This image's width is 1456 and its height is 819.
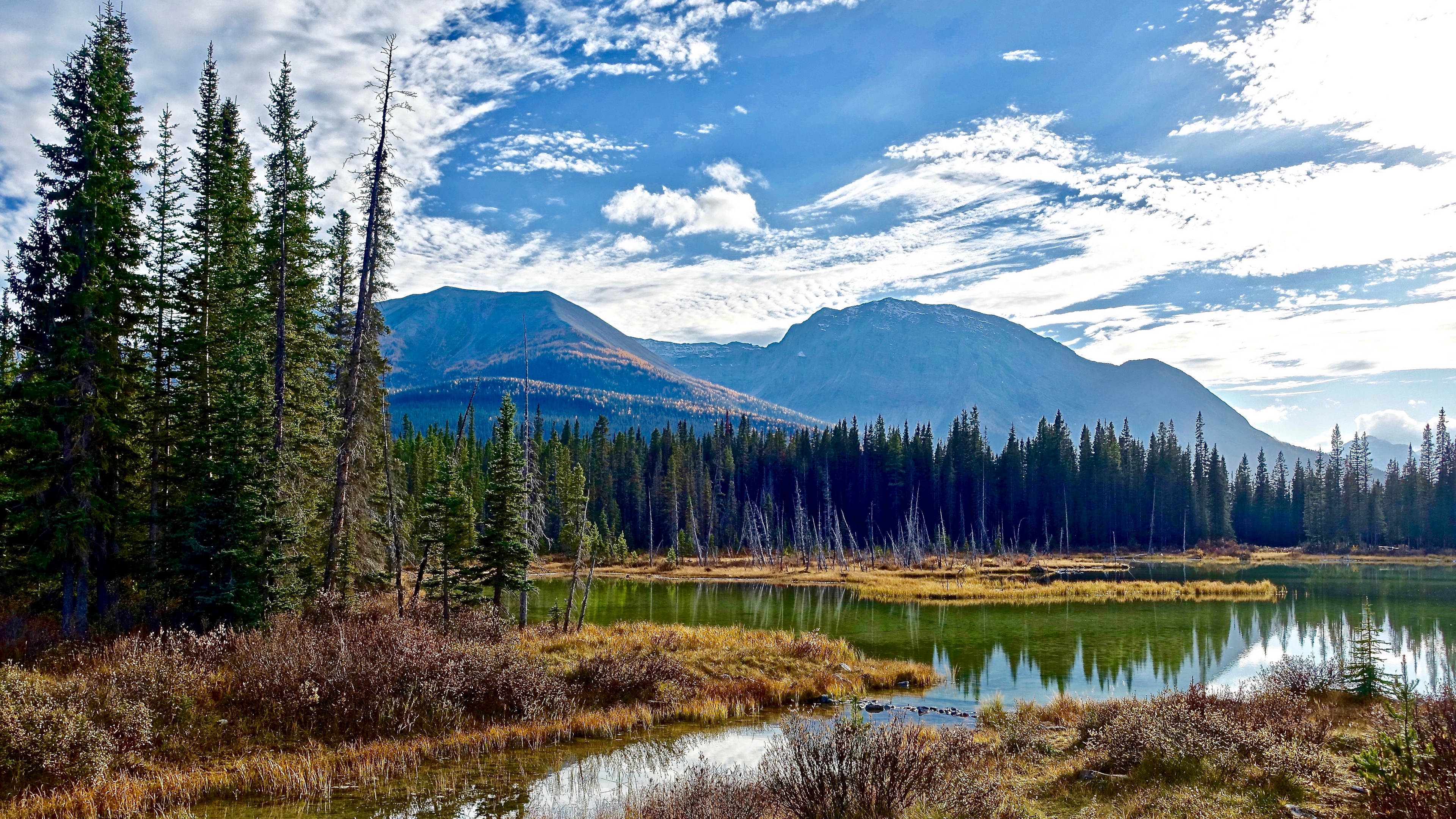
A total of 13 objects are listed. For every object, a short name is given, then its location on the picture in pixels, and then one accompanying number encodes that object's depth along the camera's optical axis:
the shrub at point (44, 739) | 11.66
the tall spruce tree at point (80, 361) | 20.81
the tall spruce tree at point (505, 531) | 27.17
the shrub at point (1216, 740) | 11.25
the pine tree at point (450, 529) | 26.73
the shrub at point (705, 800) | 9.61
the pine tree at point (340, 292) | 31.06
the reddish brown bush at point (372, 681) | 15.17
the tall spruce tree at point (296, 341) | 23.11
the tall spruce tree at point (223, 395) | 20.36
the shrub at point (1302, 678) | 17.86
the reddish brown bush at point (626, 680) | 19.80
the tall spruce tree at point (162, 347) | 24.11
